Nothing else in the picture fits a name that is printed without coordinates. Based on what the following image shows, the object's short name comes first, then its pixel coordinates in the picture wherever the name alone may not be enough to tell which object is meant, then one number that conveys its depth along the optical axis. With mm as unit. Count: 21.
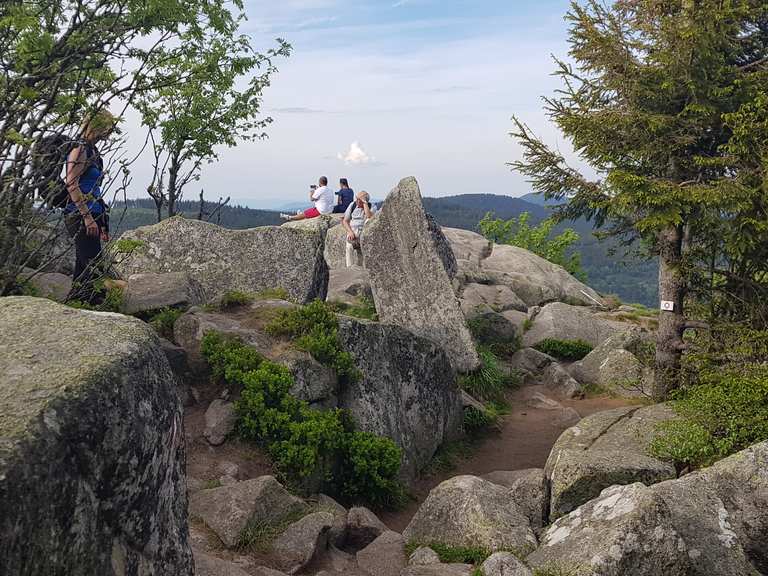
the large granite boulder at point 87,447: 3312
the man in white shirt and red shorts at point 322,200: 28609
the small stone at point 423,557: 8125
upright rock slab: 16828
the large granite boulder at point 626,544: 6785
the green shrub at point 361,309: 18950
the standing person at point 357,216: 22172
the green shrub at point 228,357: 10531
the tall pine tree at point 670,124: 12734
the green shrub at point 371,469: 10984
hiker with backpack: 8586
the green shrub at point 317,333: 11594
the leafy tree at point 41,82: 6906
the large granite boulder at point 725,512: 7301
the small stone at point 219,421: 10047
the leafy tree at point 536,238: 40875
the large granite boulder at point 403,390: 12383
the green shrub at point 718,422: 10562
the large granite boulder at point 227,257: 15844
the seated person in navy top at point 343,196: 29141
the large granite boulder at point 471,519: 8445
